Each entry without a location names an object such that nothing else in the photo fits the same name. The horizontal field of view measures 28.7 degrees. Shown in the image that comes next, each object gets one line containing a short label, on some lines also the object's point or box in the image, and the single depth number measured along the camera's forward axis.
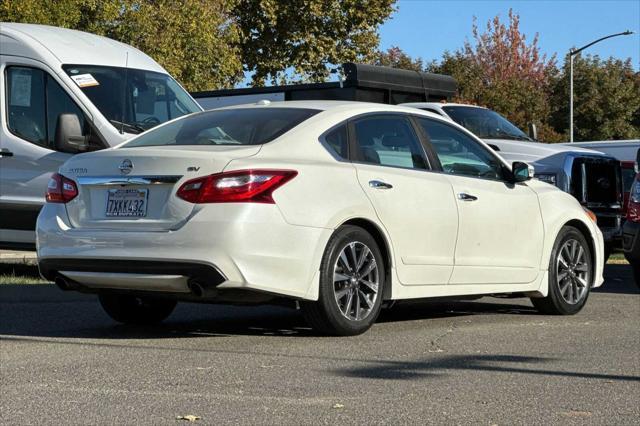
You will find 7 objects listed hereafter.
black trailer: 18.94
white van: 12.48
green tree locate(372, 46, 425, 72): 62.07
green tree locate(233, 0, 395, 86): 46.44
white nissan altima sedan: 7.76
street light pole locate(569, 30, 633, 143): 43.50
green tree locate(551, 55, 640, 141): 59.25
